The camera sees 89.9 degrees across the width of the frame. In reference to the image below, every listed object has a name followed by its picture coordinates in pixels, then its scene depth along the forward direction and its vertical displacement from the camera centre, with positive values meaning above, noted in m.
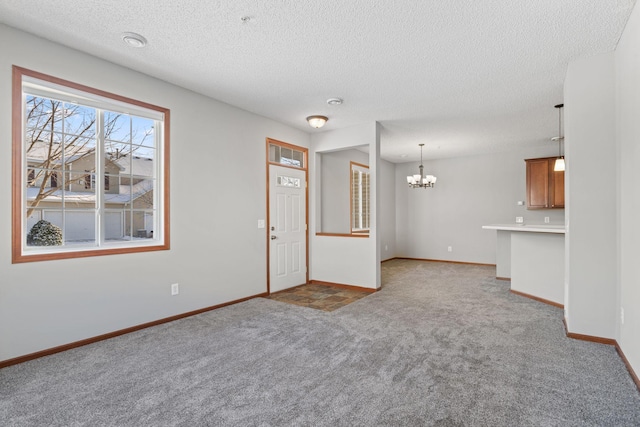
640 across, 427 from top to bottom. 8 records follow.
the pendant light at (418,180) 7.02 +0.70
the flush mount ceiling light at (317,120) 4.86 +1.40
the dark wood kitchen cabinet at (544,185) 6.41 +0.53
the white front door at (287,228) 5.13 -0.26
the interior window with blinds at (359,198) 7.26 +0.34
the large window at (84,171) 2.78 +0.42
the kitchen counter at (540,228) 4.14 -0.24
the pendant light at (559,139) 4.61 +1.39
